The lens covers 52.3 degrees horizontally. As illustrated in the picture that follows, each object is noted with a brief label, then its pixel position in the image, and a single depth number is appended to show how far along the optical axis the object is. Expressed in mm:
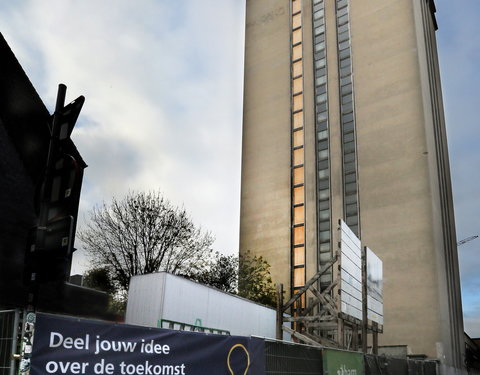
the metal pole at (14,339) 4934
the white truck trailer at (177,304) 18859
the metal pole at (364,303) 18094
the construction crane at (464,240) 102500
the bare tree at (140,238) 37812
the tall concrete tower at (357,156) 39656
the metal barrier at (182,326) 18703
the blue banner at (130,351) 5479
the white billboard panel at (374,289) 19562
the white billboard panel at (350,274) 16359
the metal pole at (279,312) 19062
